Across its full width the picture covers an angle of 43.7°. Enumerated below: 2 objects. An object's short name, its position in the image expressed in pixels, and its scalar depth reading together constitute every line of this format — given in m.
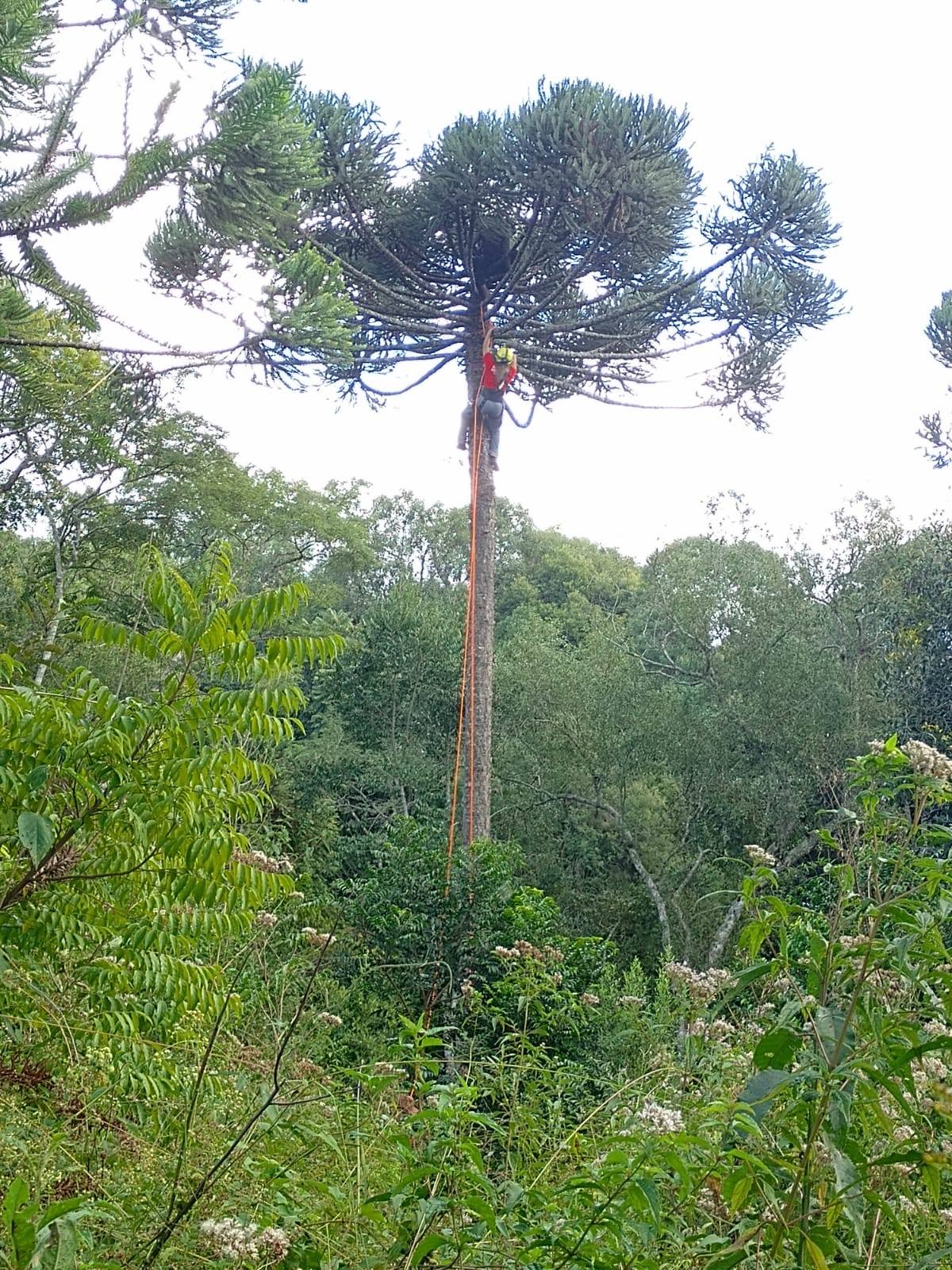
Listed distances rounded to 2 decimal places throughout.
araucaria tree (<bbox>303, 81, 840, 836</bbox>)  12.81
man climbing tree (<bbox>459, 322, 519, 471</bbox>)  13.20
